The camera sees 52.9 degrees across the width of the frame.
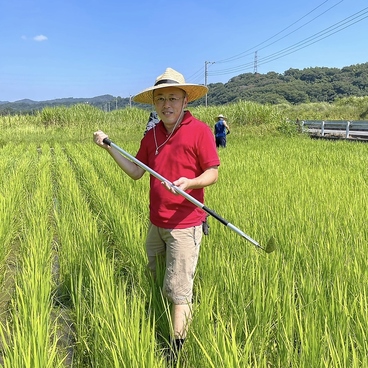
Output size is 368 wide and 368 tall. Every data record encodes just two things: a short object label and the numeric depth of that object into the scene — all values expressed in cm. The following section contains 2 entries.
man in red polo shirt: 159
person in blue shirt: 885
